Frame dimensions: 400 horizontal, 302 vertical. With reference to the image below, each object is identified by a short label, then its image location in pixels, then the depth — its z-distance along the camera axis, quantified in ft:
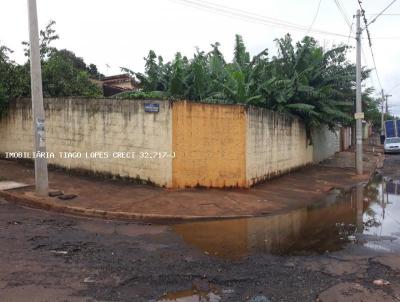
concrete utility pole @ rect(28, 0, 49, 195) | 28.86
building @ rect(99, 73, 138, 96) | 70.23
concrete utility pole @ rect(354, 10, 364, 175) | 52.24
